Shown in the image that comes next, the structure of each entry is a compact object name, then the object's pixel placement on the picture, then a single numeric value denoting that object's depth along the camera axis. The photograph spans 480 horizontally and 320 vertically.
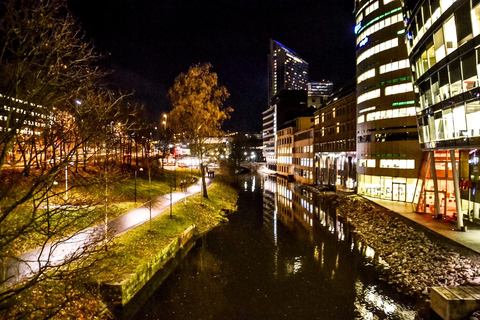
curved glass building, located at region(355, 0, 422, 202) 38.44
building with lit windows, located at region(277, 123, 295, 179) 89.31
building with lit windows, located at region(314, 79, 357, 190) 51.47
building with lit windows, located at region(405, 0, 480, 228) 17.66
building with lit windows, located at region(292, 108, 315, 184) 72.31
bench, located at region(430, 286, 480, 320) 12.51
